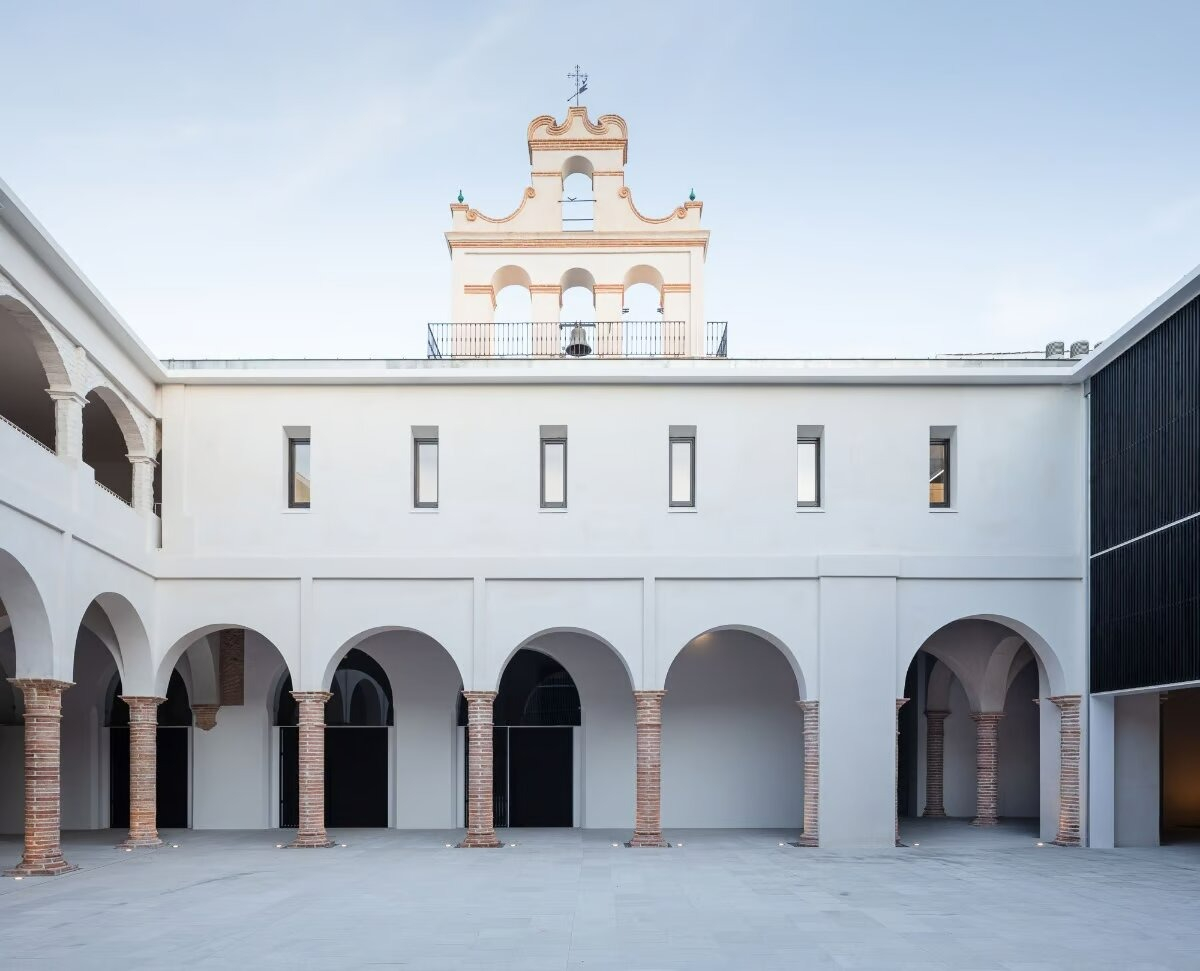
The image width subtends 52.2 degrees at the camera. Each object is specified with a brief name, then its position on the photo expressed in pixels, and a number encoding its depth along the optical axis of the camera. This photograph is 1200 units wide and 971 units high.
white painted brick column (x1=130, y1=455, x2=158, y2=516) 19.73
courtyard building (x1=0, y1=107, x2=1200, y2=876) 19.45
